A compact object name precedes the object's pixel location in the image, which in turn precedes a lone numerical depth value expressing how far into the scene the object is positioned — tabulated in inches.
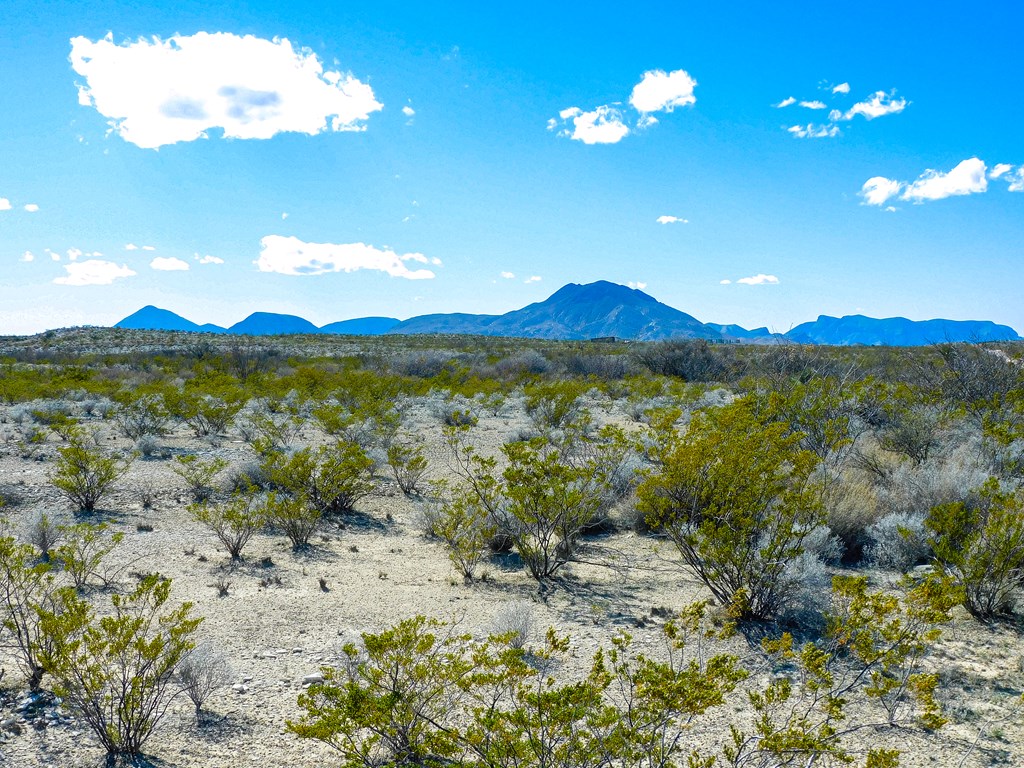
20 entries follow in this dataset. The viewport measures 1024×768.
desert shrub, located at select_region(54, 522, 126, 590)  232.5
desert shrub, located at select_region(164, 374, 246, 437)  628.1
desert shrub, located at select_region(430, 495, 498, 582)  276.7
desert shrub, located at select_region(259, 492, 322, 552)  312.2
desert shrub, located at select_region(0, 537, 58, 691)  161.8
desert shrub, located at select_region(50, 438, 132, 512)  362.9
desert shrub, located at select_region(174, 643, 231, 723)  164.1
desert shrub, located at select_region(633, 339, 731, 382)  1129.4
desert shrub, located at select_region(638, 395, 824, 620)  218.4
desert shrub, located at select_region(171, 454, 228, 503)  390.3
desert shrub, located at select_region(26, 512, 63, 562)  279.9
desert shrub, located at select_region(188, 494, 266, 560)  294.7
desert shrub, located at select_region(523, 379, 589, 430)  667.4
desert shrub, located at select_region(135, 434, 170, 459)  510.4
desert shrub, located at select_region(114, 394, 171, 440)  585.9
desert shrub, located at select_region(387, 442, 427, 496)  433.7
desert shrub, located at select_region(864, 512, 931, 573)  264.5
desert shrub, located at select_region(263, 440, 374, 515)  364.5
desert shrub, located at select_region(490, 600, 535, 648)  200.9
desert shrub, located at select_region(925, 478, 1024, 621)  214.8
